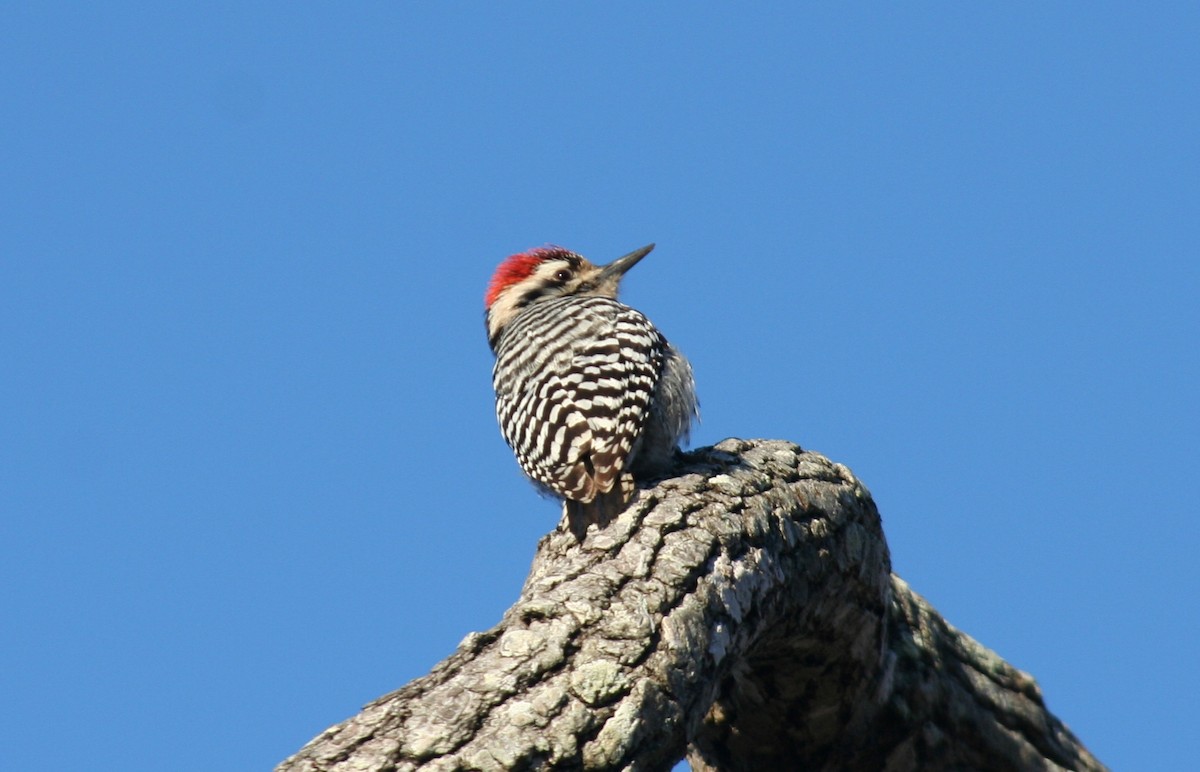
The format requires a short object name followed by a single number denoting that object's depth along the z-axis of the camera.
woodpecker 12.37
